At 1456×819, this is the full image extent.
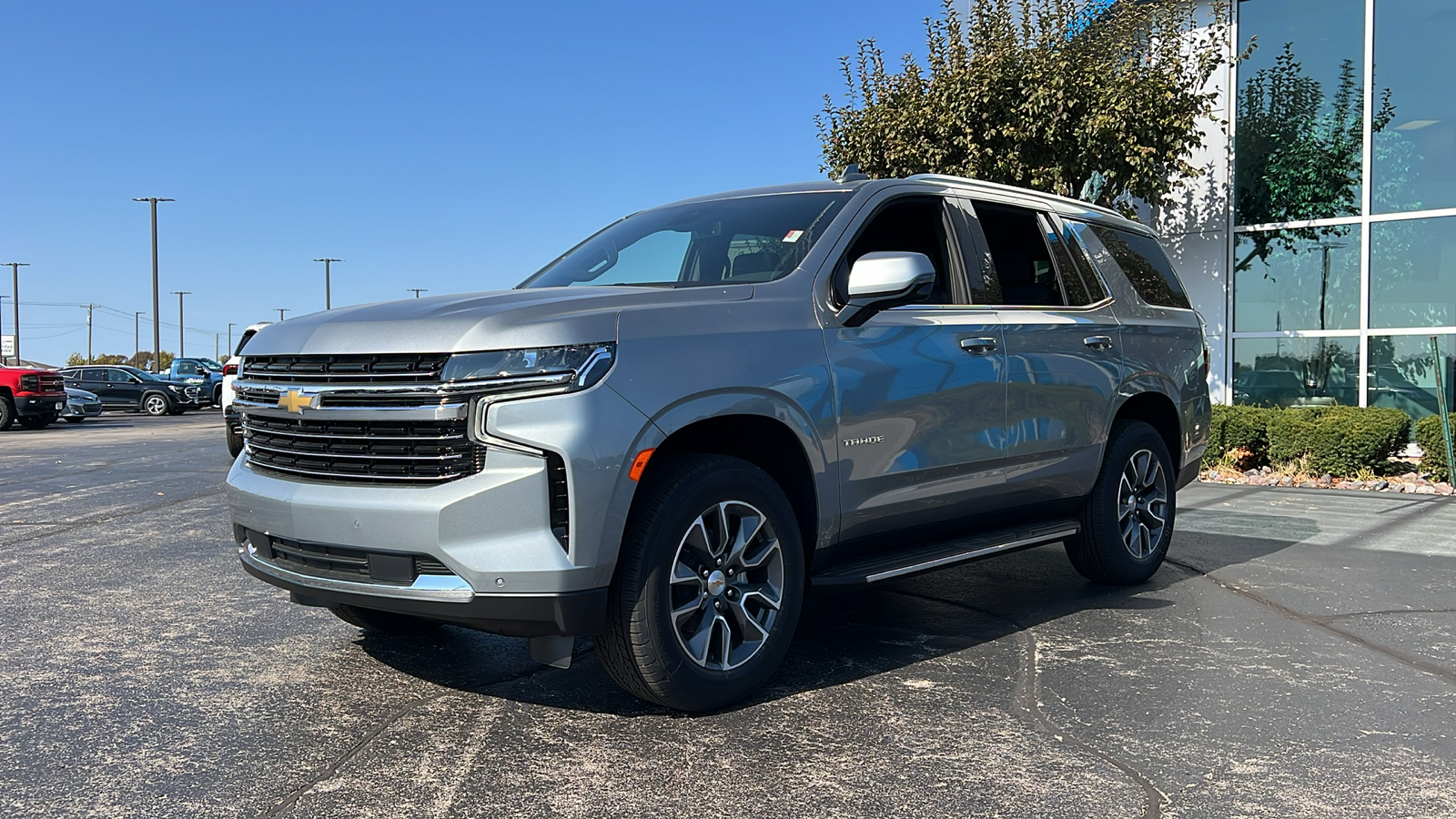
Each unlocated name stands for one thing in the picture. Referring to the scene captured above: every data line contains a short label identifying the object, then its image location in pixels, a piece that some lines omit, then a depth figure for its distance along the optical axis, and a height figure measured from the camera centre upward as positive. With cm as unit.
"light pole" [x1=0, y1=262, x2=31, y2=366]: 7191 +639
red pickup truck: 2478 -32
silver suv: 355 -18
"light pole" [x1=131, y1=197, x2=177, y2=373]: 5078 +207
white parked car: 998 -40
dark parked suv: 3412 -24
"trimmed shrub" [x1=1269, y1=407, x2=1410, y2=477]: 1114 -59
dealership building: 1283 +197
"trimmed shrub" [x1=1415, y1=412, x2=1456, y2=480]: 1082 -65
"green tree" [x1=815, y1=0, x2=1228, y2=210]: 1245 +305
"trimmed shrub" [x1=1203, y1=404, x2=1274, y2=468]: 1198 -57
